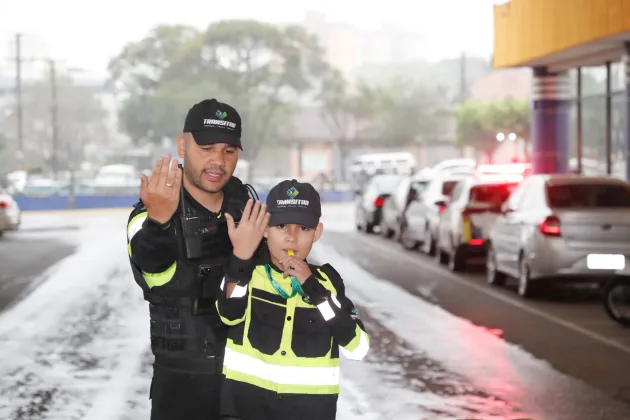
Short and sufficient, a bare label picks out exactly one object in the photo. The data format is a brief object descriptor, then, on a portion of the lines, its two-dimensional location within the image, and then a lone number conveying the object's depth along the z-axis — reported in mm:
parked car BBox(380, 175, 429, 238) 29781
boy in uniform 4660
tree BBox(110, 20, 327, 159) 98625
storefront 27125
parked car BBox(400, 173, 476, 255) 24719
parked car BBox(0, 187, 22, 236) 33781
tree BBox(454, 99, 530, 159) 90250
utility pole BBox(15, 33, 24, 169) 82000
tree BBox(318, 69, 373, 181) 110625
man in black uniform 4879
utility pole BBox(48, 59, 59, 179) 85438
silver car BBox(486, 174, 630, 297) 16453
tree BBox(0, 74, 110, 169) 139000
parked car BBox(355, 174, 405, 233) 34094
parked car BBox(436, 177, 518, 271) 21156
